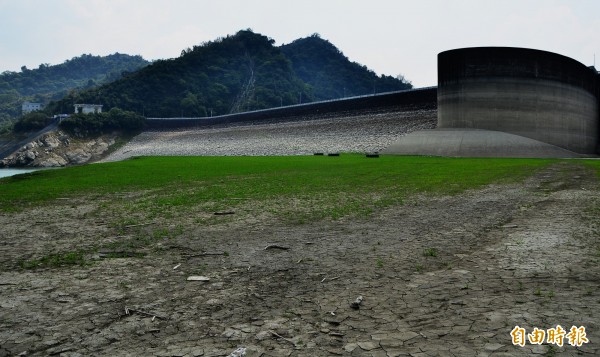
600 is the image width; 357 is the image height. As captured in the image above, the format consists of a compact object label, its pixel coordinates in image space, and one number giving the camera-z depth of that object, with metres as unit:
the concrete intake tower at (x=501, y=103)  46.41
